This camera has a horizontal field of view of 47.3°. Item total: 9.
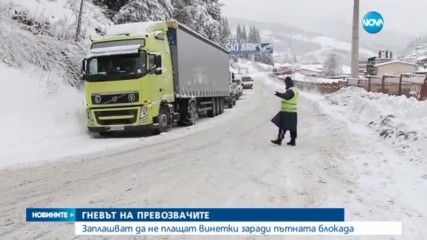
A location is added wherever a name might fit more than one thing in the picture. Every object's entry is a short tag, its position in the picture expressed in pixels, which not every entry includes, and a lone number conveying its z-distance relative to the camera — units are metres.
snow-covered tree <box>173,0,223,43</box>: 38.97
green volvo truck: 14.97
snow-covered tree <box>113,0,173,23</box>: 26.28
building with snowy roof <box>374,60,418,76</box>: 92.94
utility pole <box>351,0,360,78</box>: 28.74
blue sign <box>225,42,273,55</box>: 88.44
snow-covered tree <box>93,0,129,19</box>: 27.33
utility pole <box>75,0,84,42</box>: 20.41
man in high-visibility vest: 12.17
